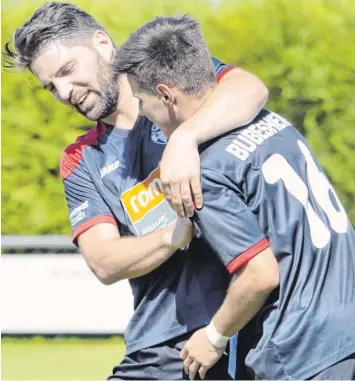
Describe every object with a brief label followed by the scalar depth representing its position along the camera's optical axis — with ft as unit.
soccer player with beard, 22.31
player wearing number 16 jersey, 19.04
